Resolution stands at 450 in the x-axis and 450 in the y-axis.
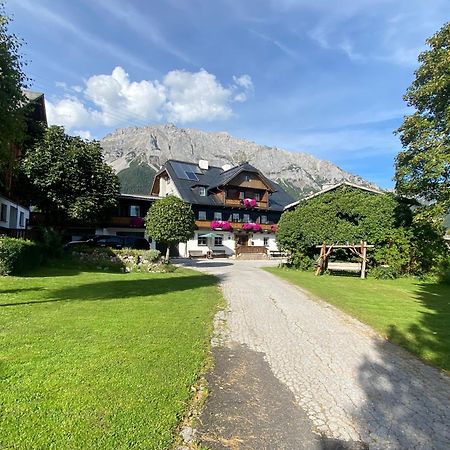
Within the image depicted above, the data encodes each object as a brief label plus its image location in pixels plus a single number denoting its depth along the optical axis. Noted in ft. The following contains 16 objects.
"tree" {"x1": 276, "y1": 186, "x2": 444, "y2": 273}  73.77
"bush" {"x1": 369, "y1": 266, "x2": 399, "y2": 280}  73.31
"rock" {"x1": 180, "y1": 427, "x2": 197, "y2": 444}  12.04
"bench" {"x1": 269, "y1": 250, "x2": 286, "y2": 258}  146.00
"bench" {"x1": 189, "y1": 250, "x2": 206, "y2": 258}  139.33
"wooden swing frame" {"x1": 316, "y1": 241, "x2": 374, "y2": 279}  74.43
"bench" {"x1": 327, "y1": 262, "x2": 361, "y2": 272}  75.63
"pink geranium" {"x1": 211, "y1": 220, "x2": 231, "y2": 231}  151.19
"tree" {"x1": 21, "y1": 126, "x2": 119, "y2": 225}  78.84
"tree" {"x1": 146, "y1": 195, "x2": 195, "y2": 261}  83.15
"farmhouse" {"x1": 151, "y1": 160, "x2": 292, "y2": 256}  150.10
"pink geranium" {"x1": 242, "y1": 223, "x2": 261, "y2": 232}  157.89
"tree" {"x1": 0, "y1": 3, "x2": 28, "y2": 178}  30.30
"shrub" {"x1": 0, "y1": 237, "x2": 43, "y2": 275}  47.39
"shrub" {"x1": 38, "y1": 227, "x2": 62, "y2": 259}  69.14
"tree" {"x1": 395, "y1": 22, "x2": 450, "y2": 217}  63.77
